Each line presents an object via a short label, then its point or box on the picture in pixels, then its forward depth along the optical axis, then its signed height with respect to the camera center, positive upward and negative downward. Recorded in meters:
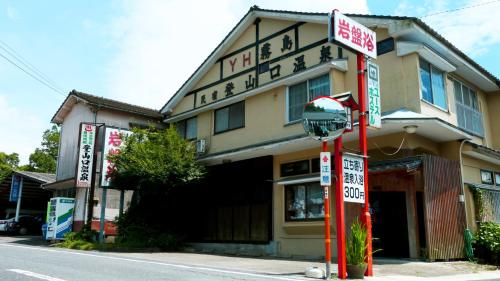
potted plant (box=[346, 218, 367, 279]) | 9.09 -0.48
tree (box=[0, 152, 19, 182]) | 49.42 +7.80
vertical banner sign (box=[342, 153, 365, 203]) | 9.54 +1.13
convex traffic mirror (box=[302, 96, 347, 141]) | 9.62 +2.39
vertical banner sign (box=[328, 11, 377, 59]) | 9.88 +4.46
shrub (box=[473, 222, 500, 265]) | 12.62 -0.38
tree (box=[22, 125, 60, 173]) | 51.09 +8.31
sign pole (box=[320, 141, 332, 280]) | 9.09 -0.01
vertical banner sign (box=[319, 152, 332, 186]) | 9.45 +1.33
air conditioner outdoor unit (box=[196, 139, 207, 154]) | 19.52 +3.61
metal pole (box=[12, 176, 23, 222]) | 29.58 +2.00
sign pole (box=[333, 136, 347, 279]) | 9.07 +0.29
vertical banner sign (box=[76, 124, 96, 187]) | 20.09 +3.20
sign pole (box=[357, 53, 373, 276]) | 9.47 +2.06
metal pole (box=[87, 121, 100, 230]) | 20.56 +1.80
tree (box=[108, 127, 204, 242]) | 17.34 +2.10
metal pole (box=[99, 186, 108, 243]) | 18.59 +0.28
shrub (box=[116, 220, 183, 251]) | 17.42 -0.40
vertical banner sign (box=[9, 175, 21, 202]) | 29.97 +2.74
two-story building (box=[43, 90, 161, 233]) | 21.75 +5.34
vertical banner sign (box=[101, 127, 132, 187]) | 18.69 +3.54
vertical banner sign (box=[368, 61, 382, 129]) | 10.37 +3.21
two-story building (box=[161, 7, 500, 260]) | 13.20 +2.99
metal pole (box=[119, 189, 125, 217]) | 19.45 +1.17
